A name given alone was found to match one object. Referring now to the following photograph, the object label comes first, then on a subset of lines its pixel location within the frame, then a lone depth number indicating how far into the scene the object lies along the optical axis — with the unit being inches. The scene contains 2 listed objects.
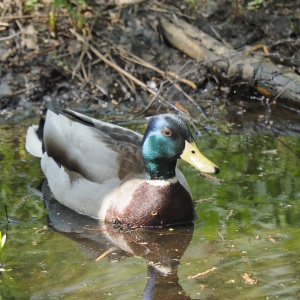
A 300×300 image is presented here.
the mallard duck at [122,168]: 506.3
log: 697.6
